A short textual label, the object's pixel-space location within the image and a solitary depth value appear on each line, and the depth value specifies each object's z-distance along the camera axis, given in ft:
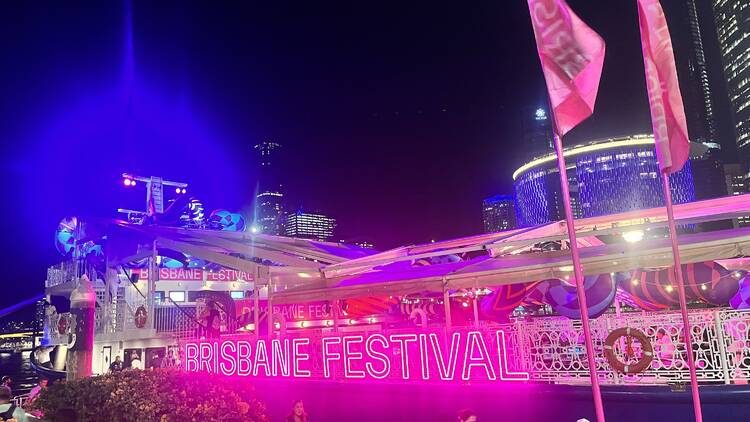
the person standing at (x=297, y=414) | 30.81
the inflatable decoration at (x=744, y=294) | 37.64
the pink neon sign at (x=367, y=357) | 32.19
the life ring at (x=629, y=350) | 27.53
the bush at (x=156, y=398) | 25.64
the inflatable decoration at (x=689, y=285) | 34.01
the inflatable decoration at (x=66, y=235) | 82.74
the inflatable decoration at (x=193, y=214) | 98.78
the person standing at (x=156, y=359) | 61.62
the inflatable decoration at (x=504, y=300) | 42.57
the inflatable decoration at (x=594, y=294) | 35.12
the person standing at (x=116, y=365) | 53.84
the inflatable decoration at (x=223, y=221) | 99.94
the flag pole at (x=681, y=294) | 16.22
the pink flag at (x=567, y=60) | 16.10
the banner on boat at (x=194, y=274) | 73.48
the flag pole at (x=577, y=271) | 14.14
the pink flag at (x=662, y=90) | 19.07
